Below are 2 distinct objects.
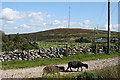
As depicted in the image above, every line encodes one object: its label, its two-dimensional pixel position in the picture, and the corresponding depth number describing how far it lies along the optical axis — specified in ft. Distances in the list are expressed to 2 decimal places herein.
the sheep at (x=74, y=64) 43.75
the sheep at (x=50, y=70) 33.42
